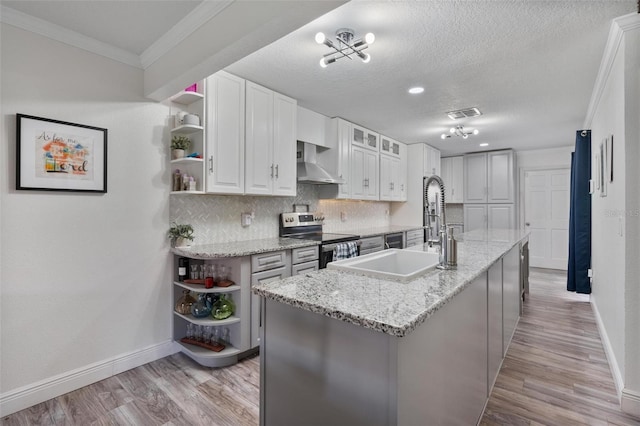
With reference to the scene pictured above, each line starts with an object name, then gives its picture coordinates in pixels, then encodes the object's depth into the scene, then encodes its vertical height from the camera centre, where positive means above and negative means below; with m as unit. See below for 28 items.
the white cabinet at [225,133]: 2.53 +0.67
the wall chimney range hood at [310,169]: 3.52 +0.51
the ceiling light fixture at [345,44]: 1.94 +1.11
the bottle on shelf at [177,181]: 2.59 +0.26
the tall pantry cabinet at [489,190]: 5.86 +0.43
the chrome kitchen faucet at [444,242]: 1.64 -0.16
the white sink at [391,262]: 1.64 -0.30
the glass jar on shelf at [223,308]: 2.42 -0.75
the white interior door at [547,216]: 5.82 -0.06
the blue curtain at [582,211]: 3.71 +0.02
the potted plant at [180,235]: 2.56 -0.19
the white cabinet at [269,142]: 2.85 +0.69
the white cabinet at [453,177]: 6.48 +0.75
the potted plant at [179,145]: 2.53 +0.55
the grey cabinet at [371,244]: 3.88 -0.41
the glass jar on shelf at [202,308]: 2.46 -0.76
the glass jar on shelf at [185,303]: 2.55 -0.75
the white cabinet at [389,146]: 5.03 +1.11
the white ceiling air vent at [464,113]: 3.63 +1.19
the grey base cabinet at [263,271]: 2.50 -0.49
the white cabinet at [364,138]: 4.36 +1.10
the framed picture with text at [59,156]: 1.90 +0.37
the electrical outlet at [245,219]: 3.15 -0.07
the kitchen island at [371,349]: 0.96 -0.49
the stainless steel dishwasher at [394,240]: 4.41 -0.41
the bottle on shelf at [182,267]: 2.57 -0.46
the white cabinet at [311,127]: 3.64 +1.04
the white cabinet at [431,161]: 5.64 +0.98
